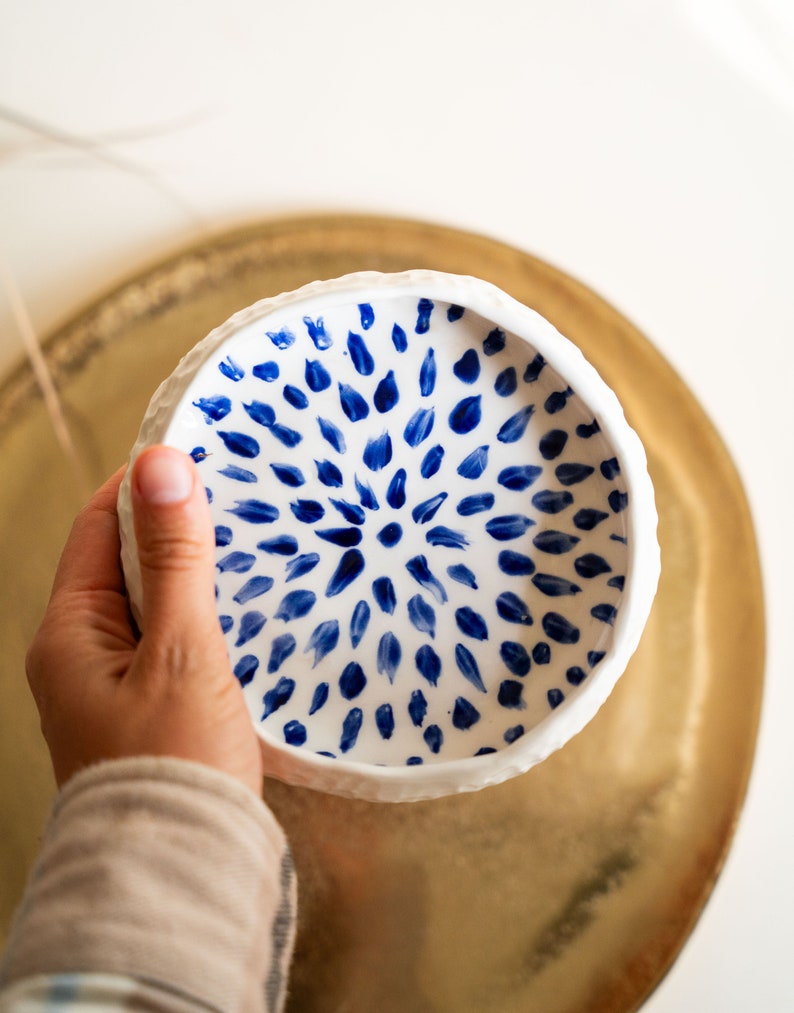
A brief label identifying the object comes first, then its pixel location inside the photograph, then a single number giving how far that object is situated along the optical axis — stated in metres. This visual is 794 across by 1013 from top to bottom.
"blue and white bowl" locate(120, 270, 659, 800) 0.29
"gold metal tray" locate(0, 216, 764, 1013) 0.40
